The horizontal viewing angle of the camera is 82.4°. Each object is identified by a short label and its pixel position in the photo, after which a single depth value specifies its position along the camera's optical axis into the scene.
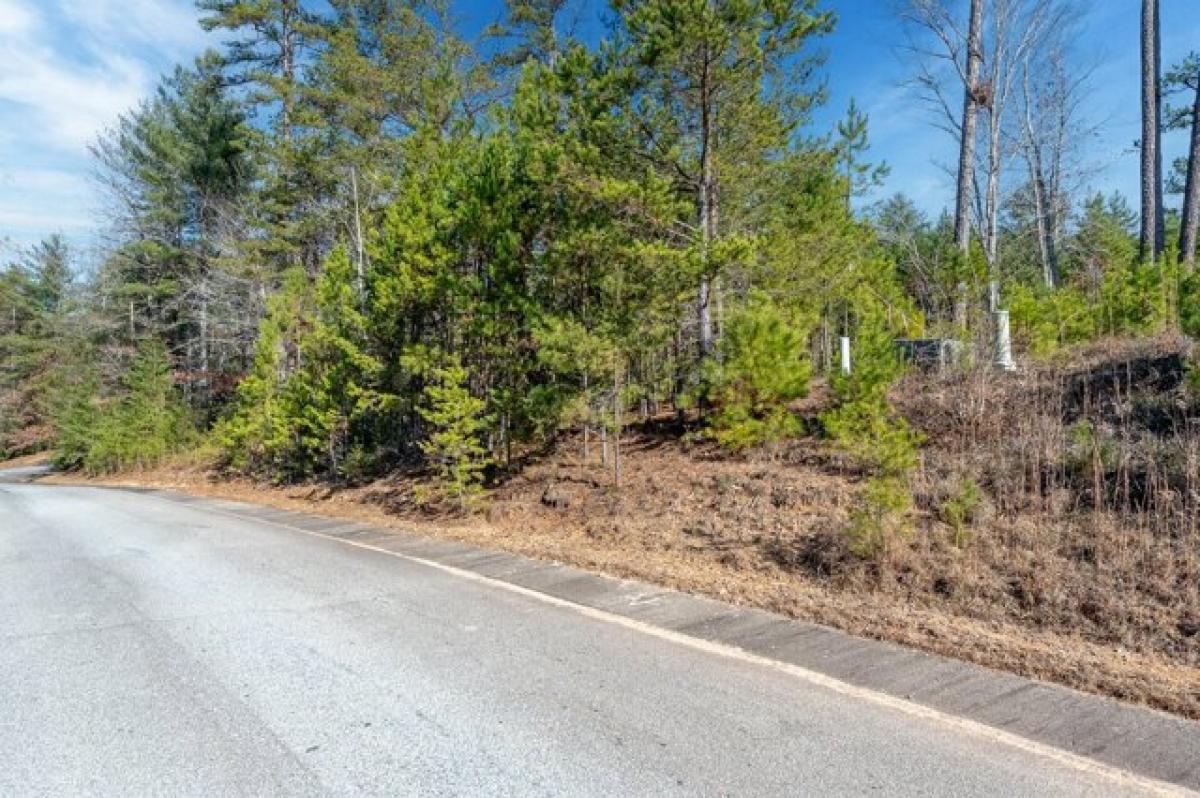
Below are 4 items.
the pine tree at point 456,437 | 10.16
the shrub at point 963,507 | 5.75
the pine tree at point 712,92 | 8.84
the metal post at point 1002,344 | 8.62
